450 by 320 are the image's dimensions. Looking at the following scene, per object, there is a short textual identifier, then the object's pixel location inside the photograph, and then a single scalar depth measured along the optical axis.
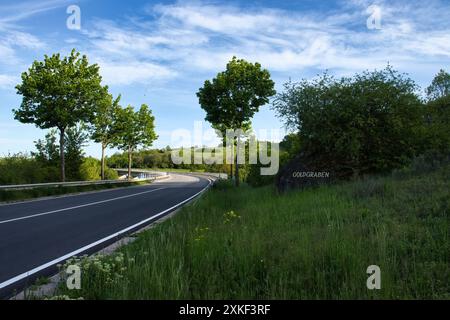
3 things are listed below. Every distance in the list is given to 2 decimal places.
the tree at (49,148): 45.00
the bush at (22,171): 26.91
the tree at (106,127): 41.81
